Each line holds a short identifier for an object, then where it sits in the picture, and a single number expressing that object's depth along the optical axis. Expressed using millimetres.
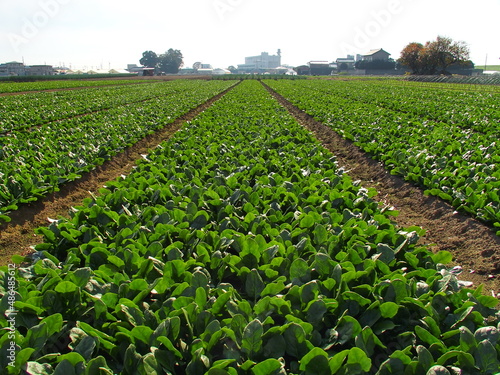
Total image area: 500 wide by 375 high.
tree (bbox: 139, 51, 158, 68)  147625
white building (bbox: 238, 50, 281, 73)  177275
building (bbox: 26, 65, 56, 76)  96544
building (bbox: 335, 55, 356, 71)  110562
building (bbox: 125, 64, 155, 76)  89000
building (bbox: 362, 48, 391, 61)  107188
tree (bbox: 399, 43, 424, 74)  77775
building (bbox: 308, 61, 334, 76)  117500
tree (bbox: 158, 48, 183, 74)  146875
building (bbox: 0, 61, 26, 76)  94750
